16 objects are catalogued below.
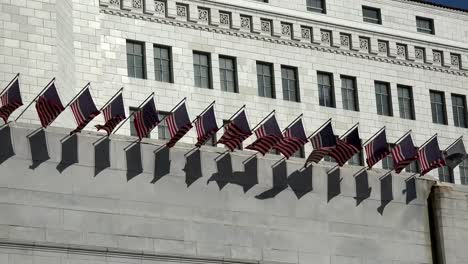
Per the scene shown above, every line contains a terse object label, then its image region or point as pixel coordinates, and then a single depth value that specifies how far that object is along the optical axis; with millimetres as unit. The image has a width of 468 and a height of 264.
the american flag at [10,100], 53603
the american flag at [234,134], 57438
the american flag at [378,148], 61038
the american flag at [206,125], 57156
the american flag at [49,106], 54156
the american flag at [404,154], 61000
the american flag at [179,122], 56531
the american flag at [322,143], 59344
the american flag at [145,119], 56000
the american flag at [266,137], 57938
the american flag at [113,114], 54938
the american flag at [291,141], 58500
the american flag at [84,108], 54938
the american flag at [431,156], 61762
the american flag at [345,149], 59656
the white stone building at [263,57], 63719
